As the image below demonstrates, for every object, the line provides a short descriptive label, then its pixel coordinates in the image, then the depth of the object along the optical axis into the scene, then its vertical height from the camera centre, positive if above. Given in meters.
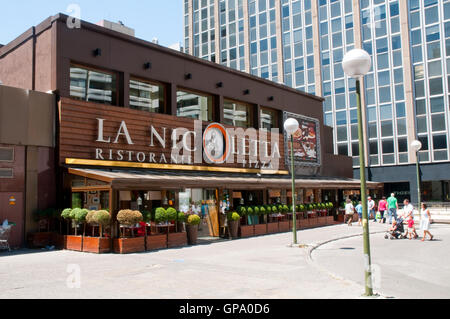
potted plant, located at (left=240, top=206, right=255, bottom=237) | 19.79 -1.24
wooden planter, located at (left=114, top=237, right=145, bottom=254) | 14.50 -1.48
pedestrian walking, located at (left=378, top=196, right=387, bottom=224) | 26.86 -0.81
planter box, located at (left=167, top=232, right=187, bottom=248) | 16.25 -1.50
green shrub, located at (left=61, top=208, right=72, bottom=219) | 15.41 -0.37
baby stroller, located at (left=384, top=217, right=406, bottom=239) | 18.20 -1.47
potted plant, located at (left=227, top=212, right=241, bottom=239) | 19.03 -1.06
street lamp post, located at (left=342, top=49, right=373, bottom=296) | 8.10 +2.39
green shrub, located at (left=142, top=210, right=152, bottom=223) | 15.56 -0.55
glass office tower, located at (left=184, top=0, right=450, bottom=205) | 43.75 +14.28
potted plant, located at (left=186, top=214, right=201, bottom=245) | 17.02 -1.11
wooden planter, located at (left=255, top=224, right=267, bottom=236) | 20.66 -1.50
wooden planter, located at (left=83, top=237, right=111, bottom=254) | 14.56 -1.45
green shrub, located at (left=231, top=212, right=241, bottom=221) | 19.00 -0.76
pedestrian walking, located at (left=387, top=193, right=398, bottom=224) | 22.90 -0.54
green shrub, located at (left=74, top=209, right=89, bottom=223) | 14.83 -0.44
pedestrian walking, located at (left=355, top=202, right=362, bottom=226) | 25.59 -0.93
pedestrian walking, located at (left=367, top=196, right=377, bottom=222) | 28.66 -0.77
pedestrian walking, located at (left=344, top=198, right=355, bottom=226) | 26.47 -0.86
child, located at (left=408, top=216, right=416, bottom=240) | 17.78 -1.32
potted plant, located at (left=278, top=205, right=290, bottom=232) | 22.34 -1.22
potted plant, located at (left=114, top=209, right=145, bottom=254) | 14.48 -1.25
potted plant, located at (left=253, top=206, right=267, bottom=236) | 20.62 -1.27
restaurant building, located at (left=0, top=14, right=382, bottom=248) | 16.94 +3.62
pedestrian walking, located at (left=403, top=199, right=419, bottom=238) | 17.73 -0.71
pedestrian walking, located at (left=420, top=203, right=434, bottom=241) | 17.36 -1.03
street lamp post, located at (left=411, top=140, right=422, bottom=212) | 21.38 +2.40
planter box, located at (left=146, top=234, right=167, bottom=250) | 15.44 -1.47
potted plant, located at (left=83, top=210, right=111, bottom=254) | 14.42 -1.22
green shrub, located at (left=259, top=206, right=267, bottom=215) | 20.87 -0.59
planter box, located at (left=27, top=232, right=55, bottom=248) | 16.05 -1.34
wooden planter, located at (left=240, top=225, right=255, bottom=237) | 19.72 -1.48
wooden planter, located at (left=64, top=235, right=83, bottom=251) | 15.21 -1.41
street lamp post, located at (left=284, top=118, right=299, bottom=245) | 15.43 +2.50
